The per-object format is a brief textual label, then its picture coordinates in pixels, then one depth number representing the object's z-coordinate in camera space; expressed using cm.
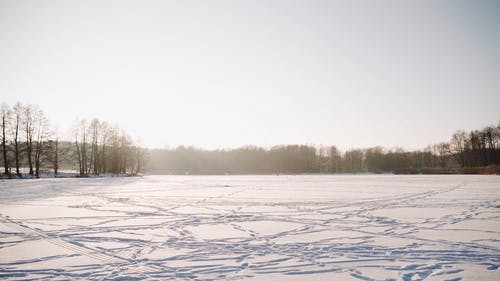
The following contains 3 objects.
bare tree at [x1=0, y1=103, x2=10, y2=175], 3653
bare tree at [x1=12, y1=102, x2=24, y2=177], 3742
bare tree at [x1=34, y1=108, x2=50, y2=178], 4018
